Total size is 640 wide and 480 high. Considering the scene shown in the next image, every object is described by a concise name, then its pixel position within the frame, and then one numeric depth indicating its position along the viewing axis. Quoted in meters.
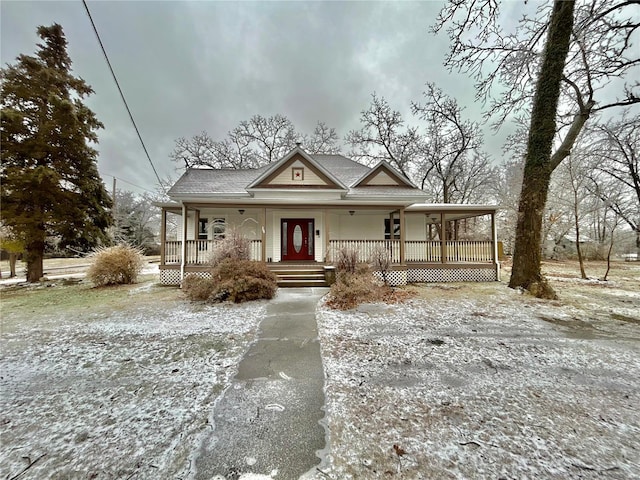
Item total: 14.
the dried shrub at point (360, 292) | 6.92
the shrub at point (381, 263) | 9.84
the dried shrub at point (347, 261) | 8.77
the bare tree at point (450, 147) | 19.58
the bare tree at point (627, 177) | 14.68
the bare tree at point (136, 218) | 27.54
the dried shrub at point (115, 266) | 9.61
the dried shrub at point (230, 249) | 8.08
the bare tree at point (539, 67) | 7.43
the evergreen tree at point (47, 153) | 10.04
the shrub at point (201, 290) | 7.38
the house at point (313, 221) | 10.23
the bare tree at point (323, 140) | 24.91
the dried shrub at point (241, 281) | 7.21
